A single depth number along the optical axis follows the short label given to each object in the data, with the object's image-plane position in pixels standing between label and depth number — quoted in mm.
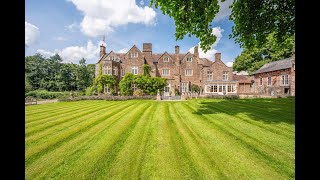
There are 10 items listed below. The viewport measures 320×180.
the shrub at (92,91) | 34819
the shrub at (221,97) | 26806
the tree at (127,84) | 32938
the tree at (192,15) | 9750
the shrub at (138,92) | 32625
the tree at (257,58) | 45544
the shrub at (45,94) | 36875
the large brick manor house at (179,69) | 37344
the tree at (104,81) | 33281
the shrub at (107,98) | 27453
